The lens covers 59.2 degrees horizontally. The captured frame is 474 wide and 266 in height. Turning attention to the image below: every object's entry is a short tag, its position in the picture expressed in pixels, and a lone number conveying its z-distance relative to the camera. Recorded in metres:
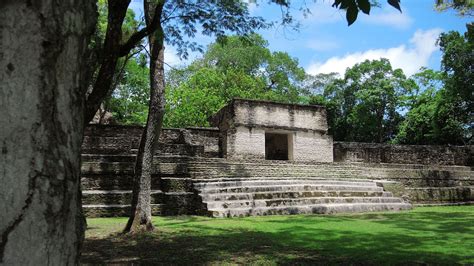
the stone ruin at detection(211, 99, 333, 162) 15.72
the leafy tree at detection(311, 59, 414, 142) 30.86
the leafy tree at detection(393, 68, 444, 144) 24.64
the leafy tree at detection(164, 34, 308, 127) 24.97
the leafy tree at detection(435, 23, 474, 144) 20.25
